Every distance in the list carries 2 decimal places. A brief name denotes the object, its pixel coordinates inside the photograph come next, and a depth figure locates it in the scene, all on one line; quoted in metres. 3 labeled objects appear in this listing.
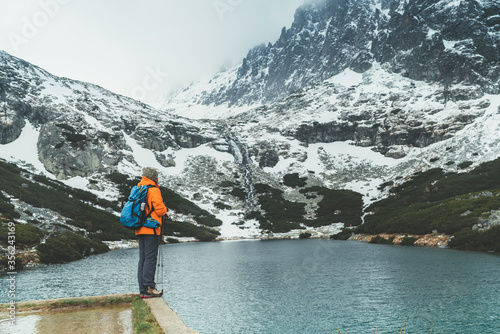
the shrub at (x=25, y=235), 34.38
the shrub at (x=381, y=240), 50.76
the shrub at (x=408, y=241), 46.29
